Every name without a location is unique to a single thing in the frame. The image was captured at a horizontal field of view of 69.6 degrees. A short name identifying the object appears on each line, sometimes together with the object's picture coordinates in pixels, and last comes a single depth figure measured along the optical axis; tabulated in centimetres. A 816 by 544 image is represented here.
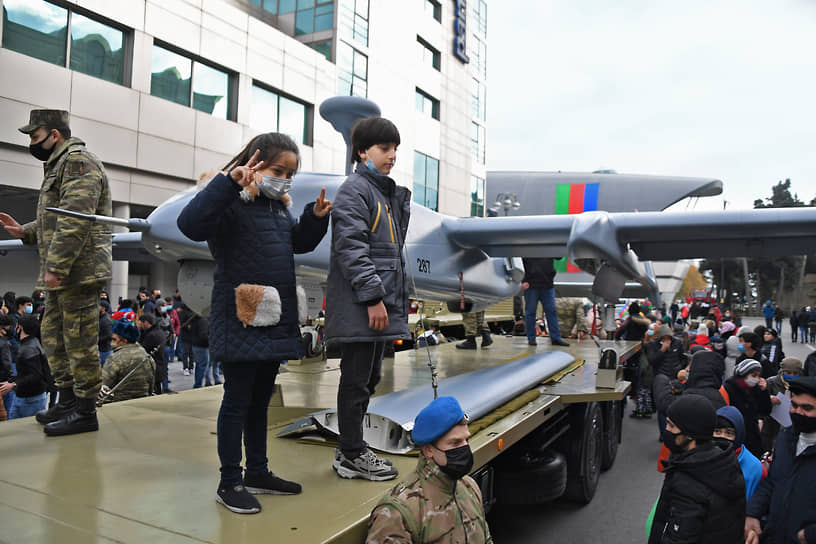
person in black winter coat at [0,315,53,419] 518
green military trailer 207
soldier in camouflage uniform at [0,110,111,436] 314
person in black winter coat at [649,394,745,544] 259
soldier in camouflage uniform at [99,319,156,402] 452
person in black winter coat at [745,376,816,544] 247
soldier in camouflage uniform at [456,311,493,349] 850
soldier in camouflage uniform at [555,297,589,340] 1005
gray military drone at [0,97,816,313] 405
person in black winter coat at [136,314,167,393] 630
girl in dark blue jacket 227
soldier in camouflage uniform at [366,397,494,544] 211
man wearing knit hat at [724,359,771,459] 506
